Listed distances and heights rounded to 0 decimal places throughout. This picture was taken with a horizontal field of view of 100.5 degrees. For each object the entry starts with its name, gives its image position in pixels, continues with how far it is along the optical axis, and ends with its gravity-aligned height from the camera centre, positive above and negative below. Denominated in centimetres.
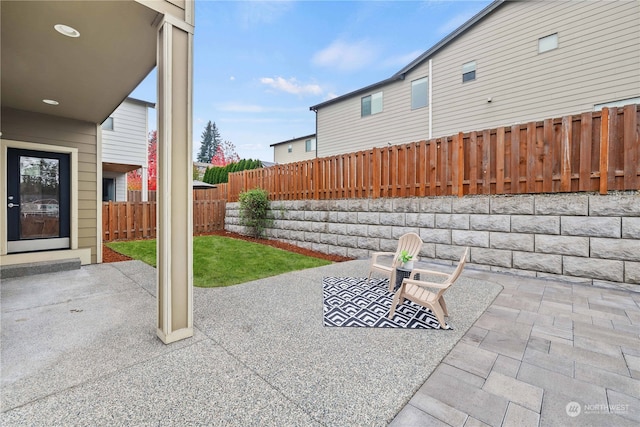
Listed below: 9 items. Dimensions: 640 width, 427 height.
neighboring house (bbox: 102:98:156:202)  1172 +317
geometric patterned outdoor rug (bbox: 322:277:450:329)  293 -124
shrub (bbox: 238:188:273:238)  922 -1
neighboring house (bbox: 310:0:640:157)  658 +417
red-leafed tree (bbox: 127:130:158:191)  2166 +252
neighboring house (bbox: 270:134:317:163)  1802 +431
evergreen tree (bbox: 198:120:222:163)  4494 +1105
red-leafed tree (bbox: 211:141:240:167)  3534 +727
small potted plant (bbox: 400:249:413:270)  372 -72
